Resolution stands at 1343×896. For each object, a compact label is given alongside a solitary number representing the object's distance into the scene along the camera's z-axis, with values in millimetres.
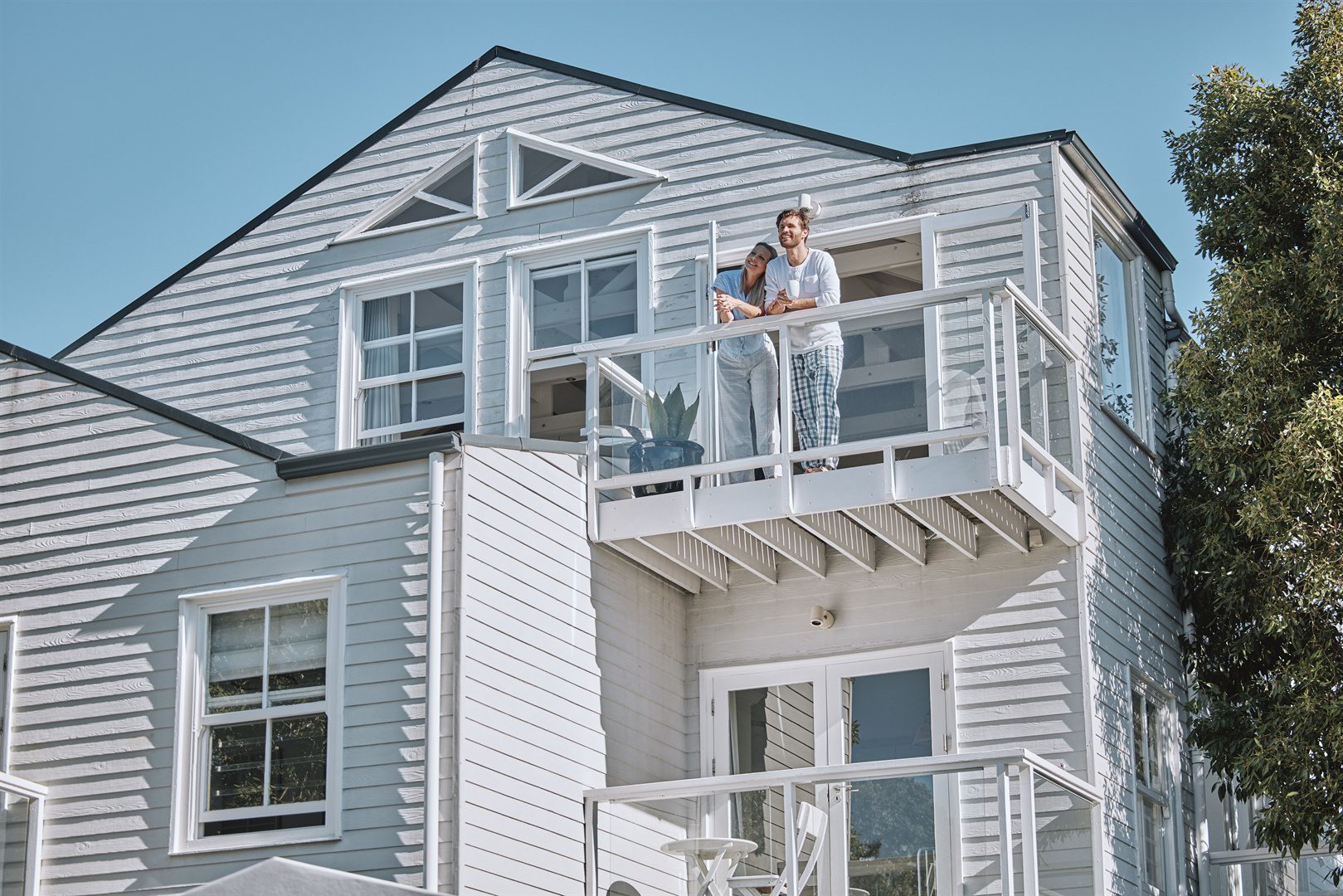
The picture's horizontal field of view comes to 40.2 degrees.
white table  11398
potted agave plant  12695
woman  12461
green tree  13203
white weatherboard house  11172
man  12195
